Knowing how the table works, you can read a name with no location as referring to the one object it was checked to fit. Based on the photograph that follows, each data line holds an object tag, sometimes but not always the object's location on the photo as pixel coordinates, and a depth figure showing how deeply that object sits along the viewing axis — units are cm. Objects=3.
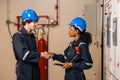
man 289
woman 305
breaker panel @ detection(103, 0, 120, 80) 291
